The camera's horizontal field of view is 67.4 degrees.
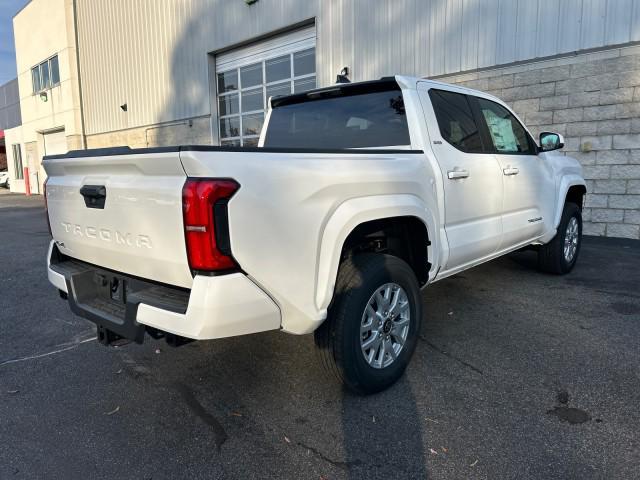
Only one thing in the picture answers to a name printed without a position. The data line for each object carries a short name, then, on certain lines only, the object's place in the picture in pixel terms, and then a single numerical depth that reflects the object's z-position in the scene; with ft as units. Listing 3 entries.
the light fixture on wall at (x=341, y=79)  14.14
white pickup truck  7.06
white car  109.77
